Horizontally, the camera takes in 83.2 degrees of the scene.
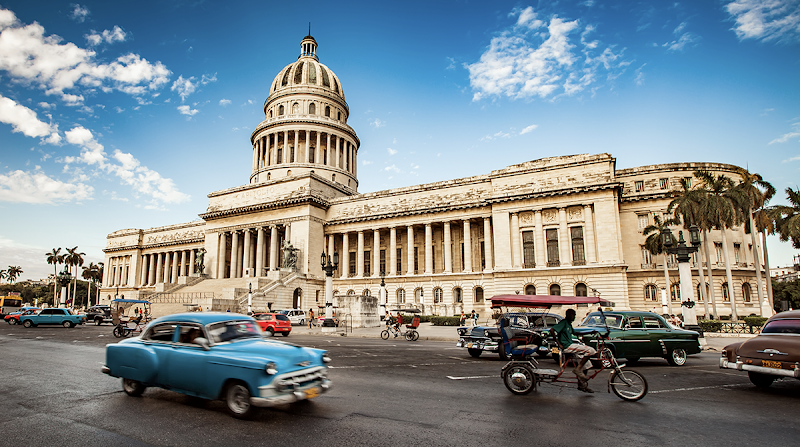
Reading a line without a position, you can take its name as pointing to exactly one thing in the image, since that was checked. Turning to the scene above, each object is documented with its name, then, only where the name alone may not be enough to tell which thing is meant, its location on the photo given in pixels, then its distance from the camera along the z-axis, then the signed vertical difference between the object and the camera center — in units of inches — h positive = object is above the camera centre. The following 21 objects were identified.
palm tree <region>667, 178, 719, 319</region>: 1387.8 +247.4
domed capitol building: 1679.4 +237.5
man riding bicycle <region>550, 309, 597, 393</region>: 349.7 -45.4
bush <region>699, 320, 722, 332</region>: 1104.8 -92.7
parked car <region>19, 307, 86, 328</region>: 1279.5 -60.2
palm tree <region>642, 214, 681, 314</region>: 1540.4 +157.8
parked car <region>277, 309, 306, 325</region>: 1408.7 -72.4
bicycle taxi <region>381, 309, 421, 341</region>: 962.1 -87.9
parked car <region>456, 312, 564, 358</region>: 622.8 -56.9
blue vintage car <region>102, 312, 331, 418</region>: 274.2 -44.7
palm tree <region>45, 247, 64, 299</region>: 3597.7 +308.4
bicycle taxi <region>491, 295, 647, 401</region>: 339.9 -68.0
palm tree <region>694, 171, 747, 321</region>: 1344.7 +234.7
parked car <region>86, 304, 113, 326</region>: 1537.9 -69.1
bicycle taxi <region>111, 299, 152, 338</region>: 932.6 -66.9
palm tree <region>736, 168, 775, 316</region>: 1397.6 +286.5
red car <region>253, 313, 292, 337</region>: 1039.6 -68.1
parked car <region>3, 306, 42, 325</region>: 1385.3 -63.7
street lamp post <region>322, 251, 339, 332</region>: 1251.2 +25.7
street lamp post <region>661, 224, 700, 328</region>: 794.2 +23.7
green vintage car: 552.4 -60.4
